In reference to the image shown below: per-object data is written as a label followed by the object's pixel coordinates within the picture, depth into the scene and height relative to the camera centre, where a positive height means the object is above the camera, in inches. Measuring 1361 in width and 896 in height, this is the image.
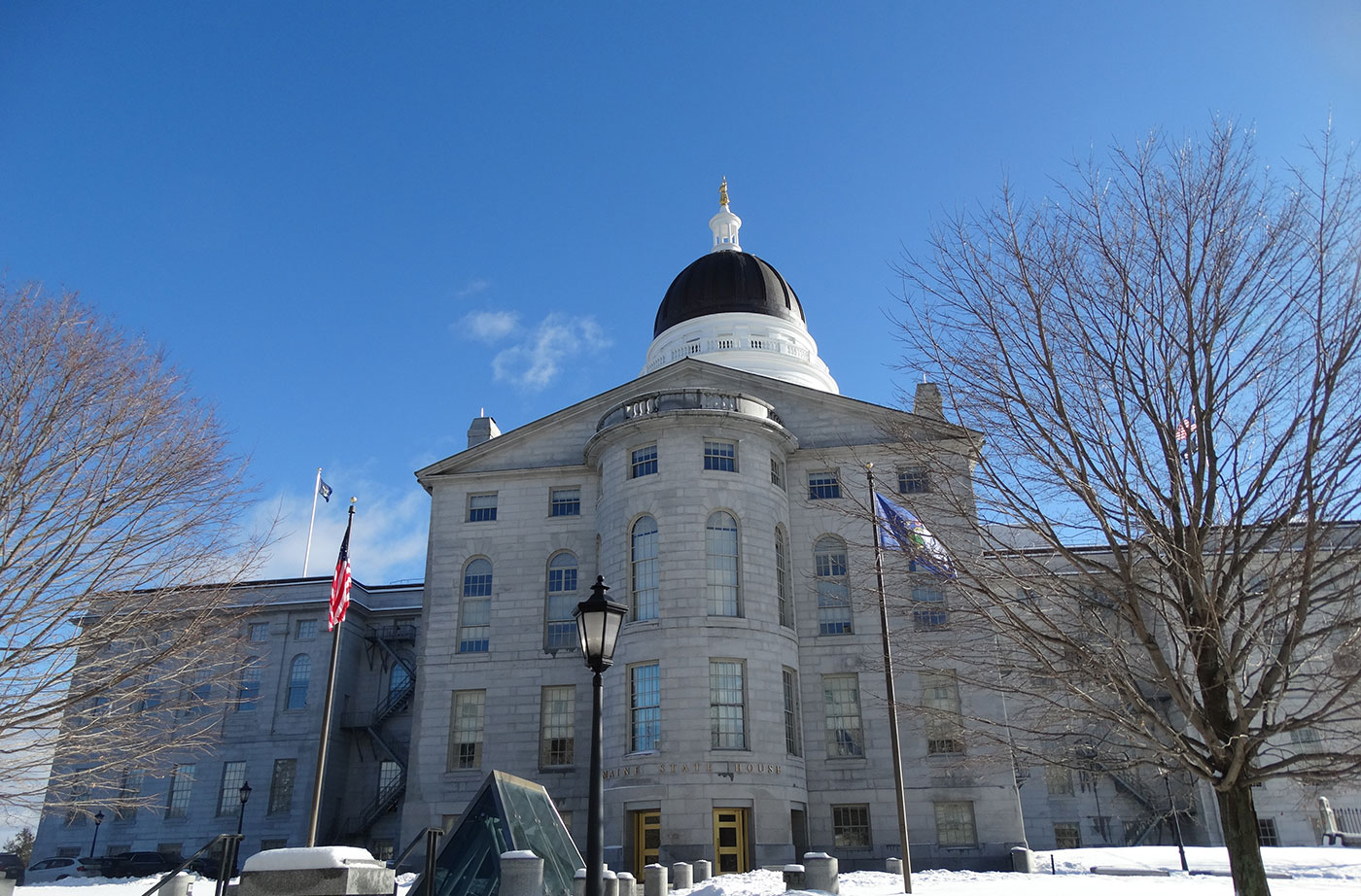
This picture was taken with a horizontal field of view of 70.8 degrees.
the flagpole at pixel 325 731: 910.4 +96.7
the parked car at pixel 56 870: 1539.1 -44.7
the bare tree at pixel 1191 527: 376.8 +119.1
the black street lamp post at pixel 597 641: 408.3 +78.3
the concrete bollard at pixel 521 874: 482.9 -19.0
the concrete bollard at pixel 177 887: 772.0 -36.2
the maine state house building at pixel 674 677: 1151.6 +194.3
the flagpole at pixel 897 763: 805.2 +56.2
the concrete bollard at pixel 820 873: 740.6 -31.5
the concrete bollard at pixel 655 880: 759.1 -36.0
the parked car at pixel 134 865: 1504.7 -37.5
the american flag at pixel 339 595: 953.5 +224.7
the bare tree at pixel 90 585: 573.9 +154.9
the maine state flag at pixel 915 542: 470.6 +148.0
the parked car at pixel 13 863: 1067.1 -22.8
